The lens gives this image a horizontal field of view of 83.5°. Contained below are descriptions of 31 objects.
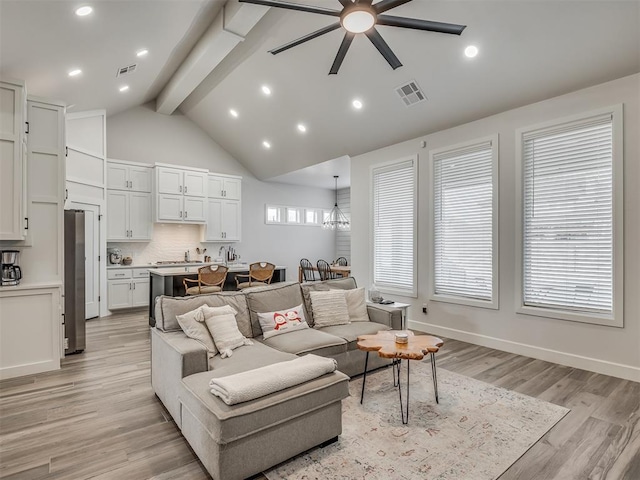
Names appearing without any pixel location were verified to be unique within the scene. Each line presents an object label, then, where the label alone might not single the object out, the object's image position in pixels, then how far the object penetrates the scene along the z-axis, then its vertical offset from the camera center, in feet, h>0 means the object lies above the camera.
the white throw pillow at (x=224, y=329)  9.65 -2.47
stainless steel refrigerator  13.96 -1.72
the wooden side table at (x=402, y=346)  8.87 -2.80
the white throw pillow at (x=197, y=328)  9.45 -2.37
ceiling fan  8.71 +5.66
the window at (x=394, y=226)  18.58 +0.76
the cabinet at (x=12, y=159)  11.75 +2.67
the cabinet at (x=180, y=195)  23.91 +3.12
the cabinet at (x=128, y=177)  22.51 +4.09
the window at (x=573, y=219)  11.95 +0.75
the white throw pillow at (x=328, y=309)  12.71 -2.48
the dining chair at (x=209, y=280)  17.43 -2.00
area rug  7.04 -4.50
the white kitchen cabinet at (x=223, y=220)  26.66 +1.48
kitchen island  17.34 -2.15
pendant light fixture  30.55 +1.68
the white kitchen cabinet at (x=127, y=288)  21.56 -2.97
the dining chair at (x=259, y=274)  19.20 -1.84
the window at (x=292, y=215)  31.24 +2.24
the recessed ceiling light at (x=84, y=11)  10.52 +6.82
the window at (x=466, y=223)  15.26 +0.76
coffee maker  11.92 -0.97
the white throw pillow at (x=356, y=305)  13.53 -2.50
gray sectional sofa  6.50 -3.17
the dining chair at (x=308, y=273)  29.17 -2.76
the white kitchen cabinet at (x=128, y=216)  22.44 +1.54
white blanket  6.63 -2.75
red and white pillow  11.25 -2.64
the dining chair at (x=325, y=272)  27.09 -2.42
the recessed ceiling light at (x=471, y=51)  12.59 +6.73
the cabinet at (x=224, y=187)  26.84 +4.09
